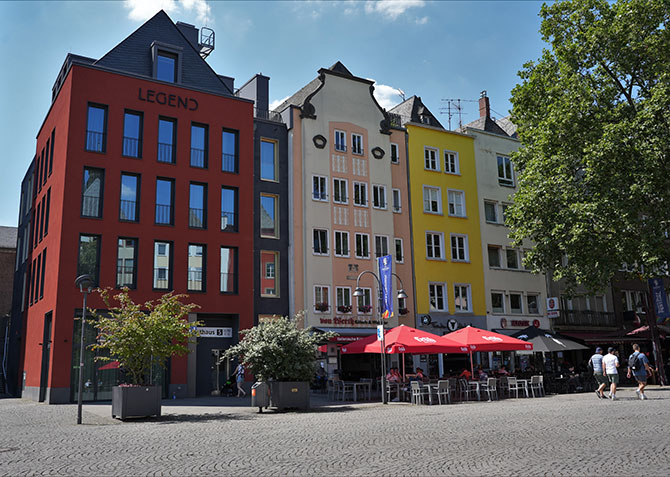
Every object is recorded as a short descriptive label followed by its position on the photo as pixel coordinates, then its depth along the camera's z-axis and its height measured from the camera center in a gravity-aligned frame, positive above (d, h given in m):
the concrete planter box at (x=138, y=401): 17.97 -0.73
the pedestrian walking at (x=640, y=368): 21.83 -0.23
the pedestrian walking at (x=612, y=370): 21.91 -0.26
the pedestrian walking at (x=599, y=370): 22.84 -0.27
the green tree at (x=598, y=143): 28.42 +10.03
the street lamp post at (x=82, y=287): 17.54 +2.50
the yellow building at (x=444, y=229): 39.28 +8.67
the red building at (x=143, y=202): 28.58 +8.25
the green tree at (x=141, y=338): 18.62 +1.07
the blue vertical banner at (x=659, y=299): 35.25 +3.39
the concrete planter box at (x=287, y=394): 20.62 -0.76
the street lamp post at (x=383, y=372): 23.14 -0.13
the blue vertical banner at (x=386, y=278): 28.28 +4.00
